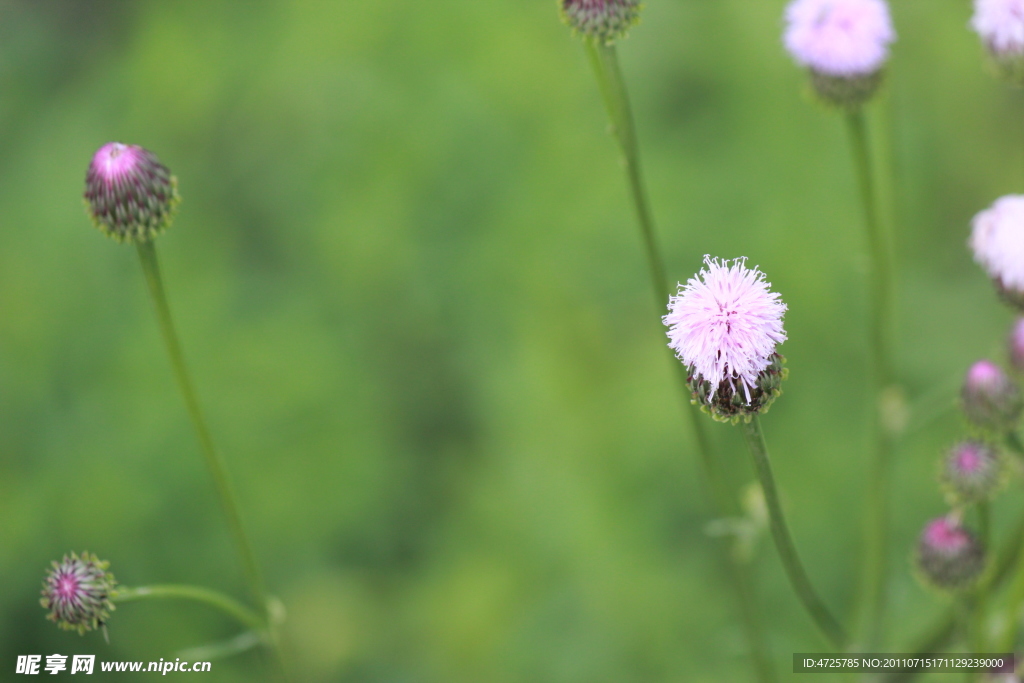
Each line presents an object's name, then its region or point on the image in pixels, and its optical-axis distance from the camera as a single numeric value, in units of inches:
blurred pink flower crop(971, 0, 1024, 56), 45.9
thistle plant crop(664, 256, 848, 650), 44.6
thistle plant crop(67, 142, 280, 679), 45.6
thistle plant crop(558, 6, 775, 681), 45.3
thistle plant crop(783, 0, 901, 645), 46.9
